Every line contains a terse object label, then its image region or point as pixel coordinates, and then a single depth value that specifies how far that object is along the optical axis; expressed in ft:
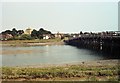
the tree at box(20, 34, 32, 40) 449.89
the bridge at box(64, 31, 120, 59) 175.94
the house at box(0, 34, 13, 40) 462.68
